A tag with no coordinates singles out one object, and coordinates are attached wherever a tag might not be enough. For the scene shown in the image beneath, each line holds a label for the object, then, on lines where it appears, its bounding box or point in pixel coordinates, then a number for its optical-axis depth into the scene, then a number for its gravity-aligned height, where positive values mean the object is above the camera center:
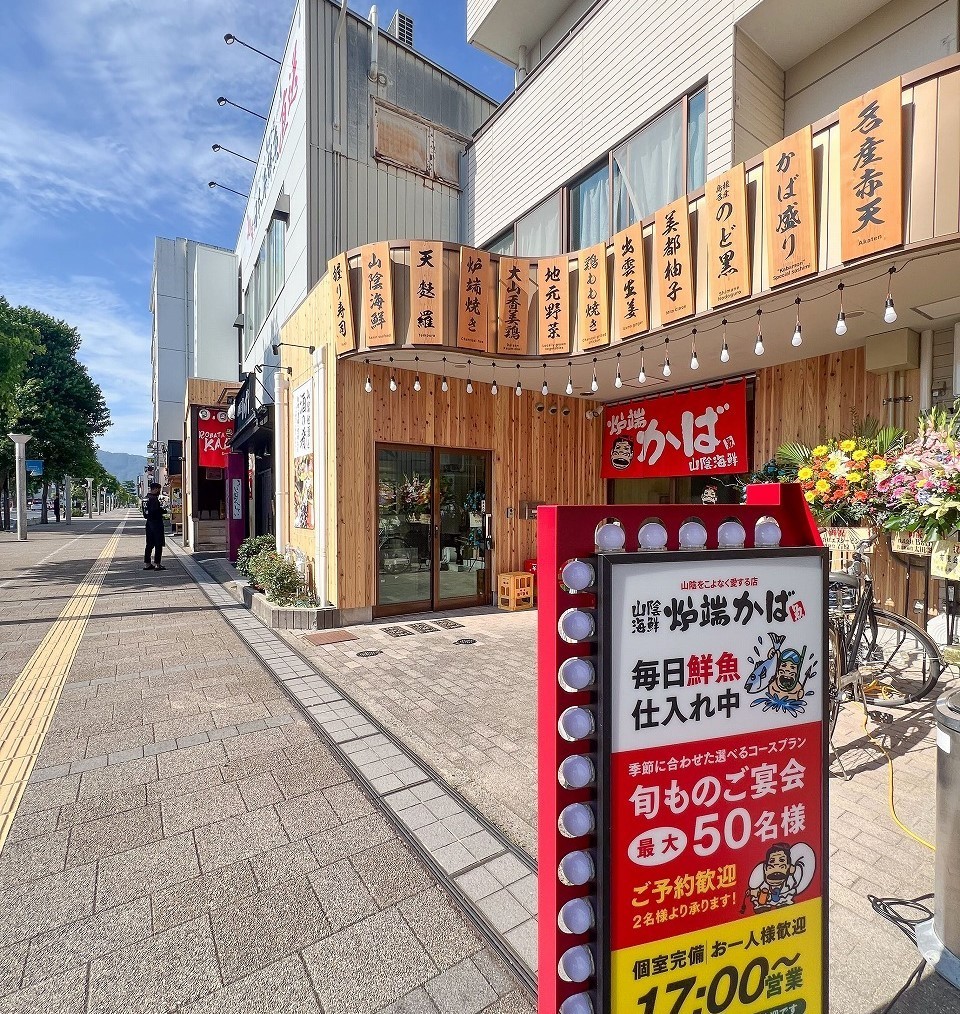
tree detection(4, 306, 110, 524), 28.12 +5.27
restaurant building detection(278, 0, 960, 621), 4.55 +2.16
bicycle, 4.34 -1.34
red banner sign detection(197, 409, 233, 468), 15.82 +1.77
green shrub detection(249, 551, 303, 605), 8.08 -1.41
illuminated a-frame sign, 1.40 -0.80
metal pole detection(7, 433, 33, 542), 20.91 +0.40
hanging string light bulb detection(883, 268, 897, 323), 4.50 +1.64
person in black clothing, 12.02 -0.84
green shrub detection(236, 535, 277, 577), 10.28 -1.11
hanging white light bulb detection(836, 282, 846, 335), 4.87 +1.67
